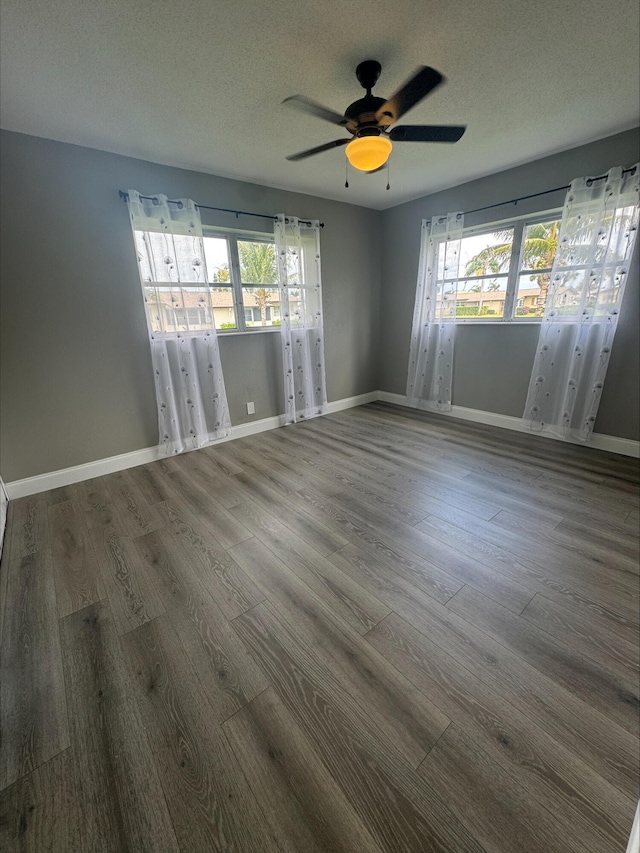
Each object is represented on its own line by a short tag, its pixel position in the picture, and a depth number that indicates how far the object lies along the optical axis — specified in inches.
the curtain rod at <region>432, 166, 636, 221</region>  100.3
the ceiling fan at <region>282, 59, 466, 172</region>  63.3
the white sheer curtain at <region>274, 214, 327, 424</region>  139.1
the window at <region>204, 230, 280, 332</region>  126.8
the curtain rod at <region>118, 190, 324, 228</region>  101.6
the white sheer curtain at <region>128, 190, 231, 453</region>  107.7
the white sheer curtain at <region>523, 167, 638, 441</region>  104.7
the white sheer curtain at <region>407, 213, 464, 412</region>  146.0
